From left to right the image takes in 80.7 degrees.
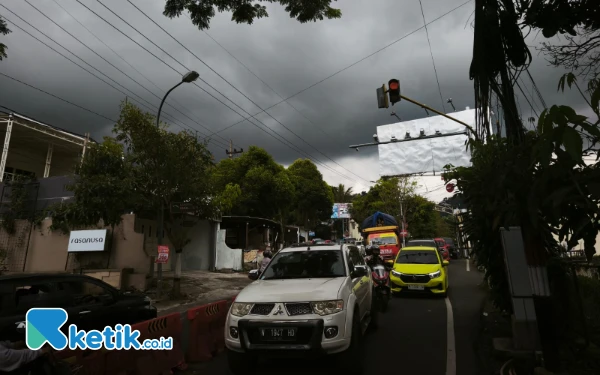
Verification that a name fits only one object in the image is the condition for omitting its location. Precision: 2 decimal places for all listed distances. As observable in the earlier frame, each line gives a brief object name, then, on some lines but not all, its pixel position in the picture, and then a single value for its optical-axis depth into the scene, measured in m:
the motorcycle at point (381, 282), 9.53
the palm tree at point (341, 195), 57.72
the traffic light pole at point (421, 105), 11.30
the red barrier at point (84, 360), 3.61
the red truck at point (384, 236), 19.59
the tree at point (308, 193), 41.31
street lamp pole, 11.34
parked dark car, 4.68
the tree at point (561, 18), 4.26
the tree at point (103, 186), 11.67
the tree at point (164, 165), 11.12
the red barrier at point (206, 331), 5.51
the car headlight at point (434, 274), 10.64
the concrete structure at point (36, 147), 20.05
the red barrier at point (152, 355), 4.17
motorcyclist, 12.24
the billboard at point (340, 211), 46.50
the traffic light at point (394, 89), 10.43
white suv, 4.29
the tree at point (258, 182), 33.25
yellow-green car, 10.66
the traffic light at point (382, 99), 10.59
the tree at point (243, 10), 6.69
